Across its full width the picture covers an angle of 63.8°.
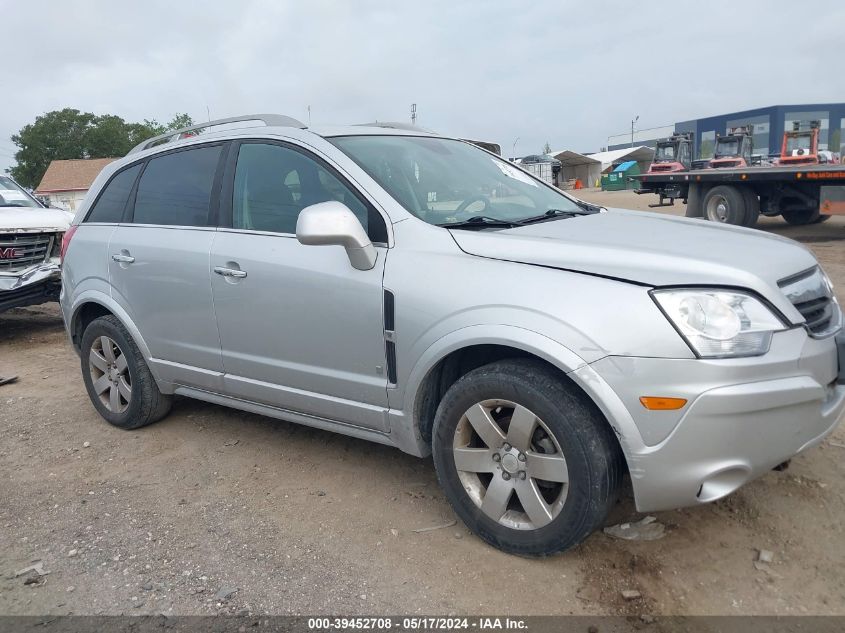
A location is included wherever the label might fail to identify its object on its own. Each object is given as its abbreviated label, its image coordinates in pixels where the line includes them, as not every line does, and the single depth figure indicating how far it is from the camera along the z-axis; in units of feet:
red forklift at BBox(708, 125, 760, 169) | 65.10
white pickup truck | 23.53
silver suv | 7.75
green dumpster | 157.99
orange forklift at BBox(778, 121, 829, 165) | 57.41
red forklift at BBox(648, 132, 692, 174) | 76.54
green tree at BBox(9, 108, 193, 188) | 205.26
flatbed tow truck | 36.96
